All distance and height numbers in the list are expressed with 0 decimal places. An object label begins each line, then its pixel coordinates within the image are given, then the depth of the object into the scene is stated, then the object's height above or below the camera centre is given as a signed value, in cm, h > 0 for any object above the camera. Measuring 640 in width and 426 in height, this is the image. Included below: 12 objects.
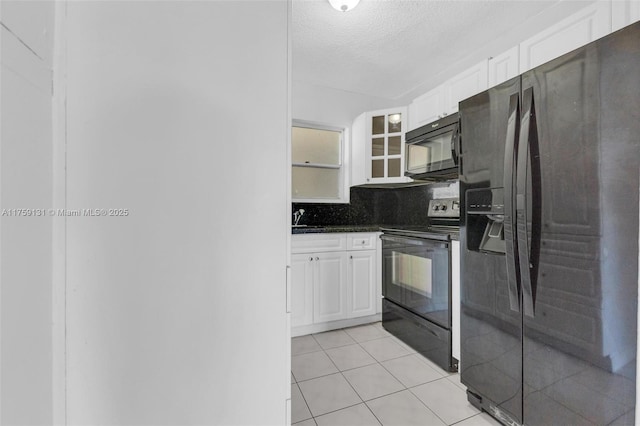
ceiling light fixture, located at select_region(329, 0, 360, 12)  176 +138
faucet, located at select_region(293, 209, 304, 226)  301 -4
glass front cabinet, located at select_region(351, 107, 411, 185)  282 +71
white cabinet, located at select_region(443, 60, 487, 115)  179 +91
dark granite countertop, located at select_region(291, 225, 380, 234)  249 -17
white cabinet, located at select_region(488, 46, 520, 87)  155 +87
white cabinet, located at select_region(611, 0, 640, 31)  105 +79
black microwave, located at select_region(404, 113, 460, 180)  202 +52
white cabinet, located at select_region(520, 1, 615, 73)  118 +85
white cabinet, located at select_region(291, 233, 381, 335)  248 -65
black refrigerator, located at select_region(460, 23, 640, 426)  96 -11
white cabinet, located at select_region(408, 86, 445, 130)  226 +92
